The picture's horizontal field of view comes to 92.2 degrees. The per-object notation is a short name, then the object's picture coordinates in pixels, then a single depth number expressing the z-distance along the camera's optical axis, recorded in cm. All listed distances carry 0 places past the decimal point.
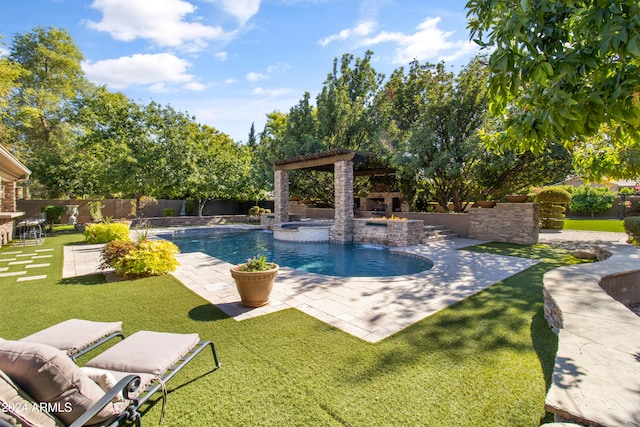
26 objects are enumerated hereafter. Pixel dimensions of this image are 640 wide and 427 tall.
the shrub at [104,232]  1250
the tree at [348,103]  1905
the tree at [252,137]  4914
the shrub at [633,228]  846
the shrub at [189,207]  2577
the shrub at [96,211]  1727
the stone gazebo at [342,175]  1370
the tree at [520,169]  1238
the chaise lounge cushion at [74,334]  288
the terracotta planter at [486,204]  1281
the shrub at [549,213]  1522
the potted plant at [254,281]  485
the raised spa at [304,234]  1472
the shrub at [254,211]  2564
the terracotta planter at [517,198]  1208
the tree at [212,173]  2099
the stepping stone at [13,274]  734
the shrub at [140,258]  702
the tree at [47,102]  2241
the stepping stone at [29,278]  690
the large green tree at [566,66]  195
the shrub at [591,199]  2208
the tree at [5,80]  1498
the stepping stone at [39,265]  848
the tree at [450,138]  1314
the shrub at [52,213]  1752
